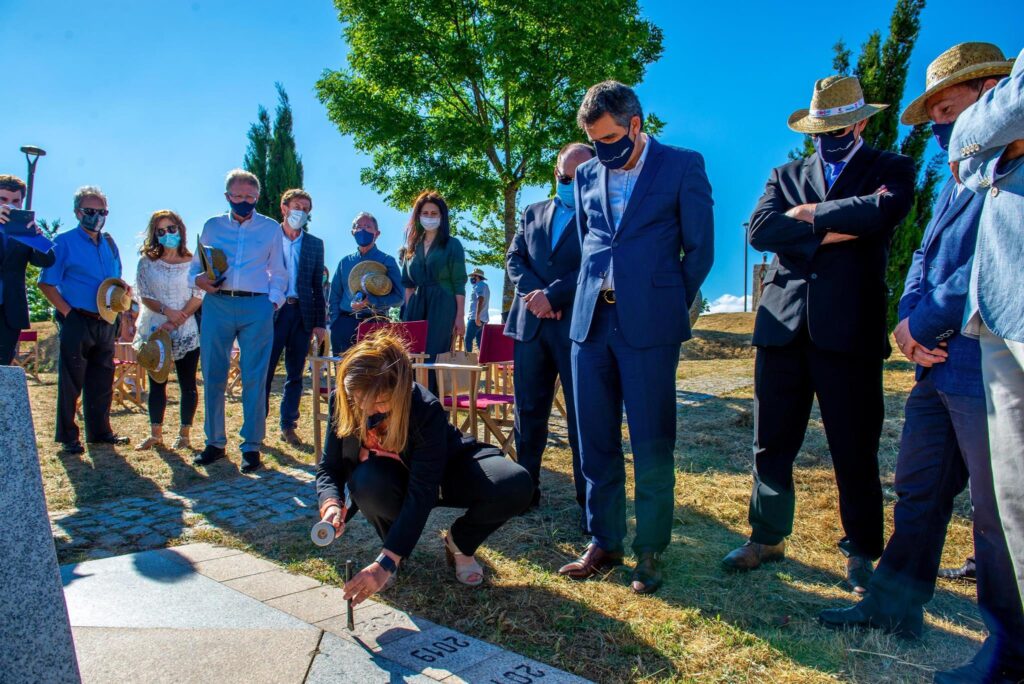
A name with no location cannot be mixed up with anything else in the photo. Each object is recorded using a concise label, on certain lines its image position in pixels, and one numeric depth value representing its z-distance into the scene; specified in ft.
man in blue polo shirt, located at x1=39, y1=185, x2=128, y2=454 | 19.77
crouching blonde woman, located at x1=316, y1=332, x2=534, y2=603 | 9.23
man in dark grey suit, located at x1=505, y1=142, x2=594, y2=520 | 13.25
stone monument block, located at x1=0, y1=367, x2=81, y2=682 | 5.98
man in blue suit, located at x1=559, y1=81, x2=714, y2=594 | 10.62
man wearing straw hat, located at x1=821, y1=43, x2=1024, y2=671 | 7.70
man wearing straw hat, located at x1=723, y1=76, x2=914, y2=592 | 10.21
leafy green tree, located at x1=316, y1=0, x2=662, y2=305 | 51.98
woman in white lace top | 20.18
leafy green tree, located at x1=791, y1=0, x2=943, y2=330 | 43.88
